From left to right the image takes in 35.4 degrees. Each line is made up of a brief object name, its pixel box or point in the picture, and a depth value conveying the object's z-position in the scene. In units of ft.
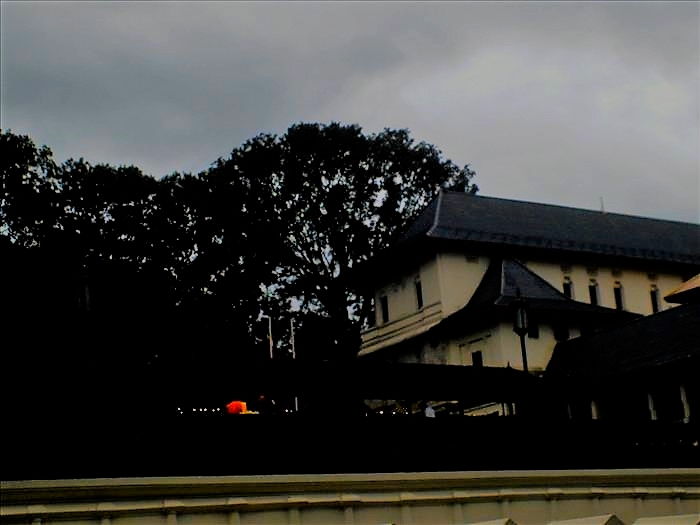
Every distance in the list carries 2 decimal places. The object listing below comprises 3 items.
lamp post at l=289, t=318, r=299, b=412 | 108.42
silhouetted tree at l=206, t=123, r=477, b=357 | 188.34
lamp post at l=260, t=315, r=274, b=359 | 158.30
